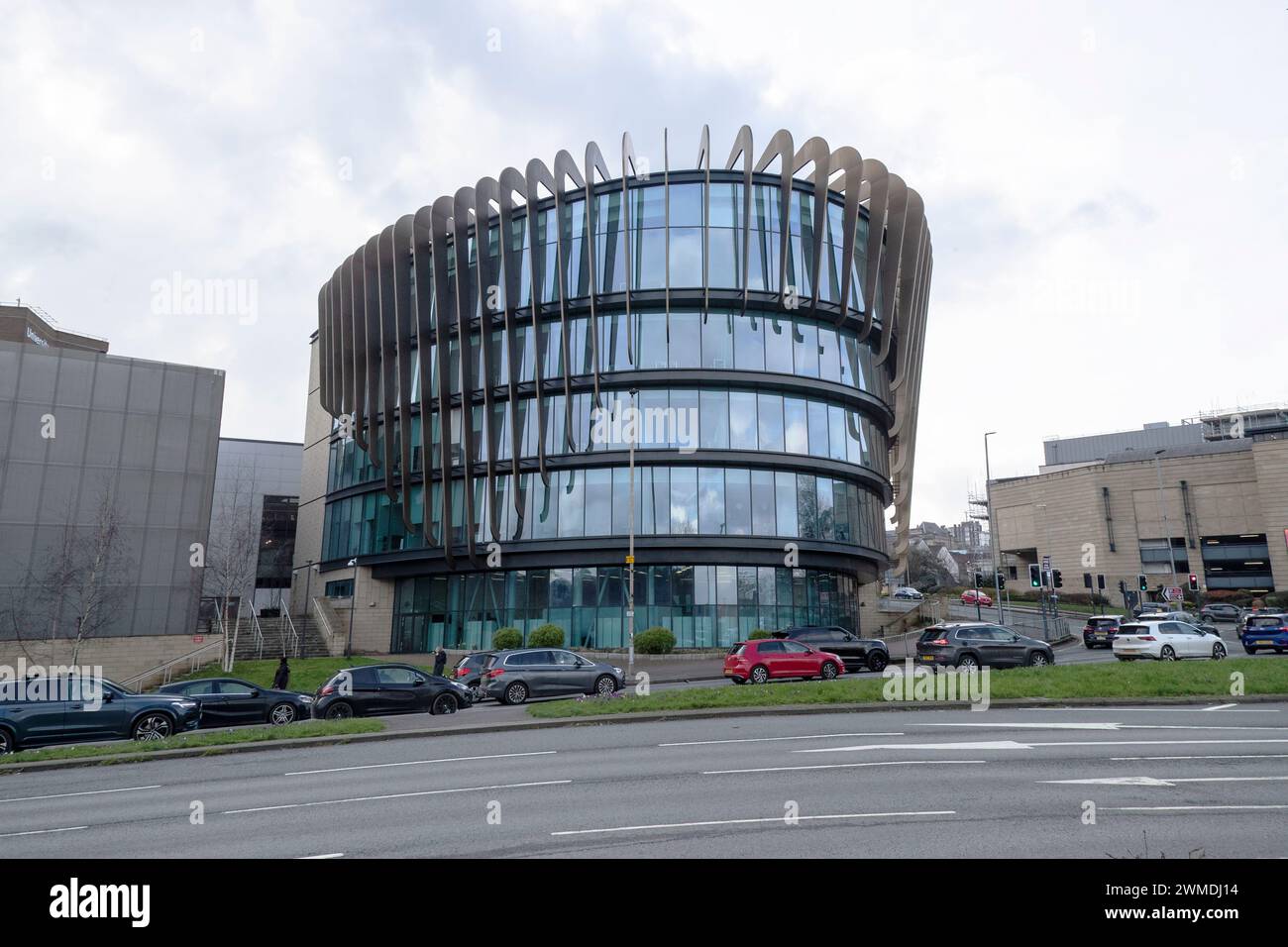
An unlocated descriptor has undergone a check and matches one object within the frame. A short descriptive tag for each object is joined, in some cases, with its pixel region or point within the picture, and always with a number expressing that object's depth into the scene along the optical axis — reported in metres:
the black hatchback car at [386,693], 20.67
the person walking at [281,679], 25.34
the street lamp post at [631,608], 30.38
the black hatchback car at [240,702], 20.12
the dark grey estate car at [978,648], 25.20
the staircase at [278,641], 44.22
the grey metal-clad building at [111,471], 36.62
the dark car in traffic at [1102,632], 38.91
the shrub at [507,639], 36.91
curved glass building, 38.81
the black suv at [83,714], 16.86
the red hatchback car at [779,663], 25.19
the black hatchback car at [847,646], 28.36
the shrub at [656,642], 35.16
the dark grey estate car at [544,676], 23.36
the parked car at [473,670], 24.42
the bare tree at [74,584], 34.38
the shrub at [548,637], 36.47
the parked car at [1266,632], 29.33
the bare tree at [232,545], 41.97
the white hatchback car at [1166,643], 27.73
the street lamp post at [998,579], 38.16
